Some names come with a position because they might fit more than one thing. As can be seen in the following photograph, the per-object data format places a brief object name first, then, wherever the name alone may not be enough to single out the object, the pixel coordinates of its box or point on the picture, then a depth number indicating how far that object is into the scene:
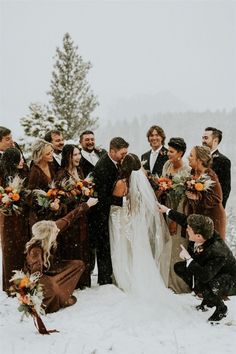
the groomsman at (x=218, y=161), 7.80
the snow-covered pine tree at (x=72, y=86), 33.91
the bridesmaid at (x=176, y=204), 7.23
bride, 6.88
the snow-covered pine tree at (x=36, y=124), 21.77
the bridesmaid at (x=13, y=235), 7.12
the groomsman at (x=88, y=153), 8.18
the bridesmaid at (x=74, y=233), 7.19
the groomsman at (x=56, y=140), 8.19
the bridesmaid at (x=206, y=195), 6.91
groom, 7.15
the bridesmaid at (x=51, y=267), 6.05
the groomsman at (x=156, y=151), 8.45
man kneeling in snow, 5.95
